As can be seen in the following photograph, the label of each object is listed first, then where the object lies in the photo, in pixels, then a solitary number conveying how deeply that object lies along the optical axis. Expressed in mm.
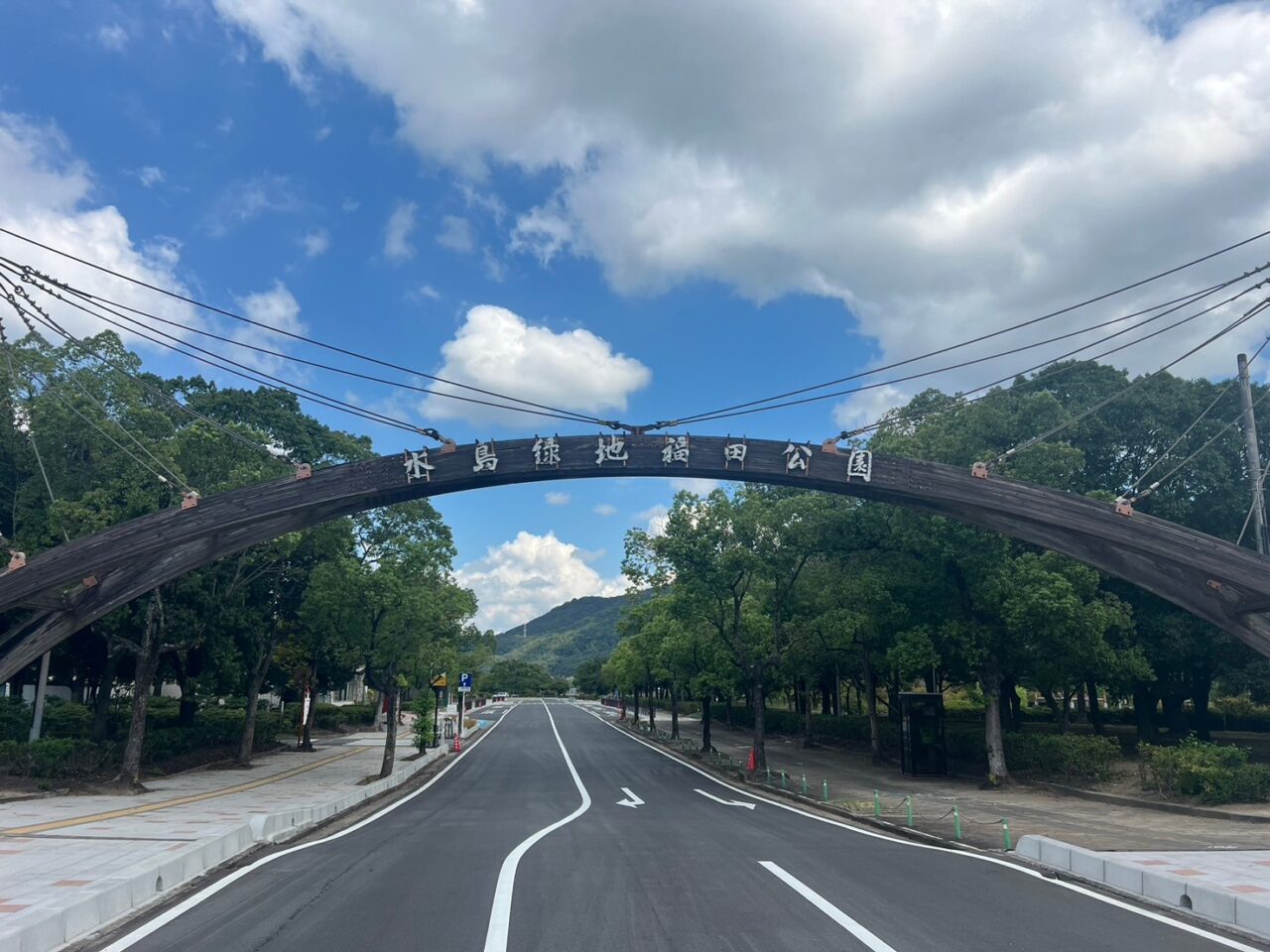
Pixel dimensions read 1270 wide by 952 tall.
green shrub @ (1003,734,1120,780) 24172
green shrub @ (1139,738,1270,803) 19297
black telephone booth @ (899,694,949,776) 28312
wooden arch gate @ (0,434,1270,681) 16438
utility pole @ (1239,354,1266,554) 16469
